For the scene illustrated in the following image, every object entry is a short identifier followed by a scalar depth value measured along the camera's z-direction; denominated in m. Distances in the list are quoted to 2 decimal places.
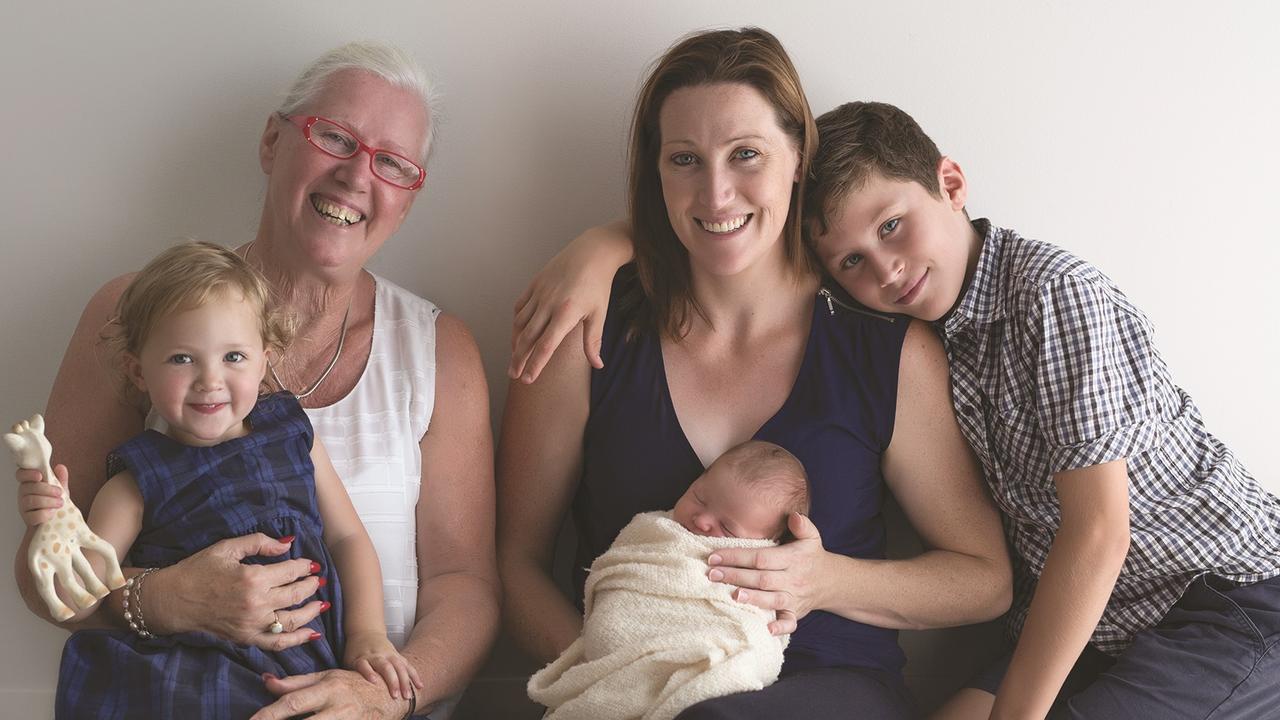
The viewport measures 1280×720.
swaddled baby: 1.79
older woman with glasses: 2.06
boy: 1.89
